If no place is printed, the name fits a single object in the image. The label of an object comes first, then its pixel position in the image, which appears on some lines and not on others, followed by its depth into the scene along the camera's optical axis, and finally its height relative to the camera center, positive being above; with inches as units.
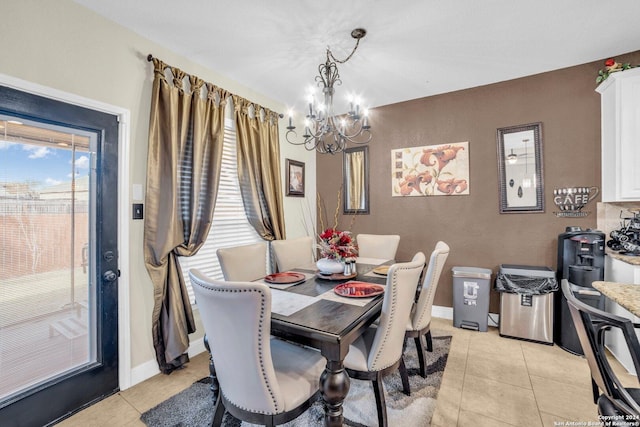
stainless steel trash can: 108.6 -34.9
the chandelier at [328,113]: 84.5 +31.2
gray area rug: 70.6 -51.2
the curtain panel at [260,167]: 123.9 +21.3
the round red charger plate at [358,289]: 70.9 -19.9
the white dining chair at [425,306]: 79.7 -27.4
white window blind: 113.6 -2.9
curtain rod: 91.1 +50.0
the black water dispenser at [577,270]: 99.5 -20.6
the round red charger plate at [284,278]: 84.2 -19.7
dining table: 52.7 -21.6
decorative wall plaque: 112.2 +5.1
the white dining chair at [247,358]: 45.5 -24.9
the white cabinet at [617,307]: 88.0 -32.4
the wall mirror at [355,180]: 159.6 +19.0
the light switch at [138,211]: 88.5 +1.1
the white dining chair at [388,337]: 61.0 -28.0
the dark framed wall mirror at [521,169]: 120.5 +18.8
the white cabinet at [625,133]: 96.0 +26.7
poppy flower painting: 135.3 +21.1
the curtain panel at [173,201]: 90.8 +4.4
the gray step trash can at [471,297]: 121.2 -36.5
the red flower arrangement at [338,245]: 89.0 -9.9
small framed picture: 154.6 +19.7
